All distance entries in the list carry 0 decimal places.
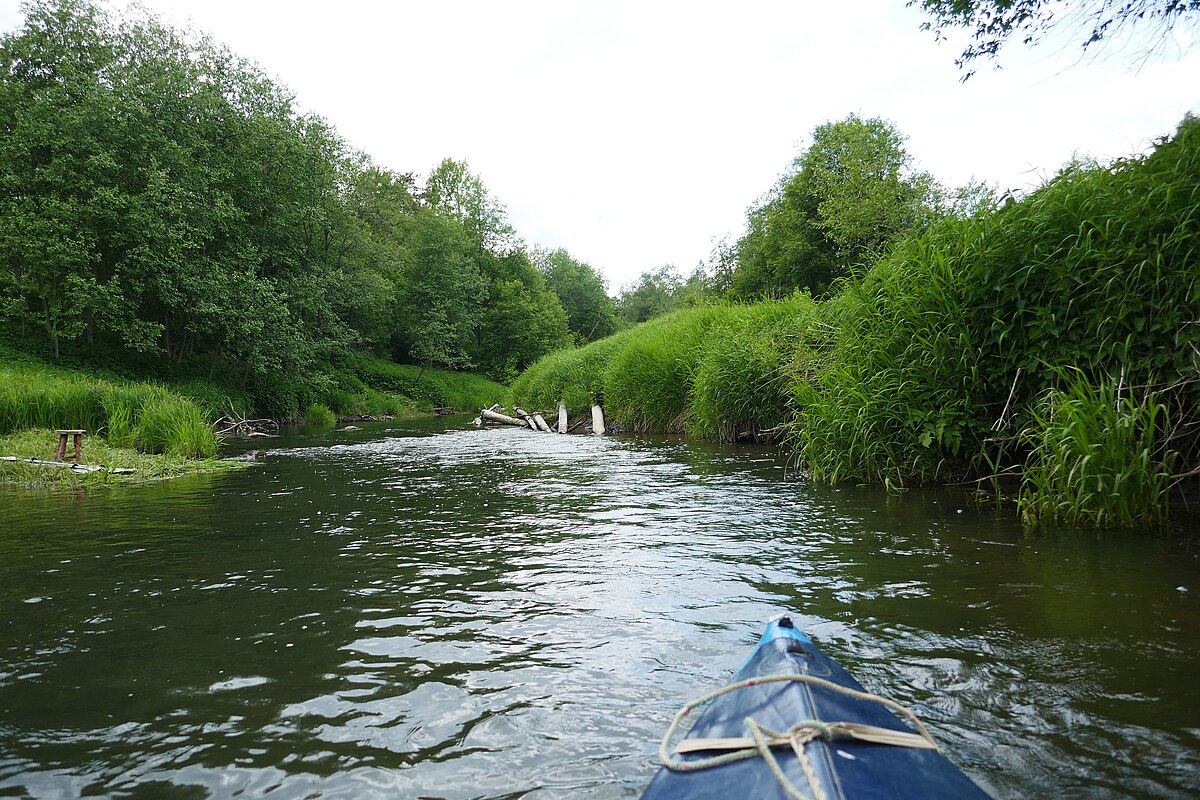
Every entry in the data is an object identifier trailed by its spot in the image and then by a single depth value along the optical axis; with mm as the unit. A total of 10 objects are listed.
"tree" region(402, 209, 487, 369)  44250
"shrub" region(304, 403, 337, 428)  27659
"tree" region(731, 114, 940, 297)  29984
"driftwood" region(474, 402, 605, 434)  18648
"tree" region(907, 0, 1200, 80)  8844
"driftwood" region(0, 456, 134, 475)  9547
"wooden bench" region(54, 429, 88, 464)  10062
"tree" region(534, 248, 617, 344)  74062
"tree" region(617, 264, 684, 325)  91375
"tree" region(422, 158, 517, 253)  56469
